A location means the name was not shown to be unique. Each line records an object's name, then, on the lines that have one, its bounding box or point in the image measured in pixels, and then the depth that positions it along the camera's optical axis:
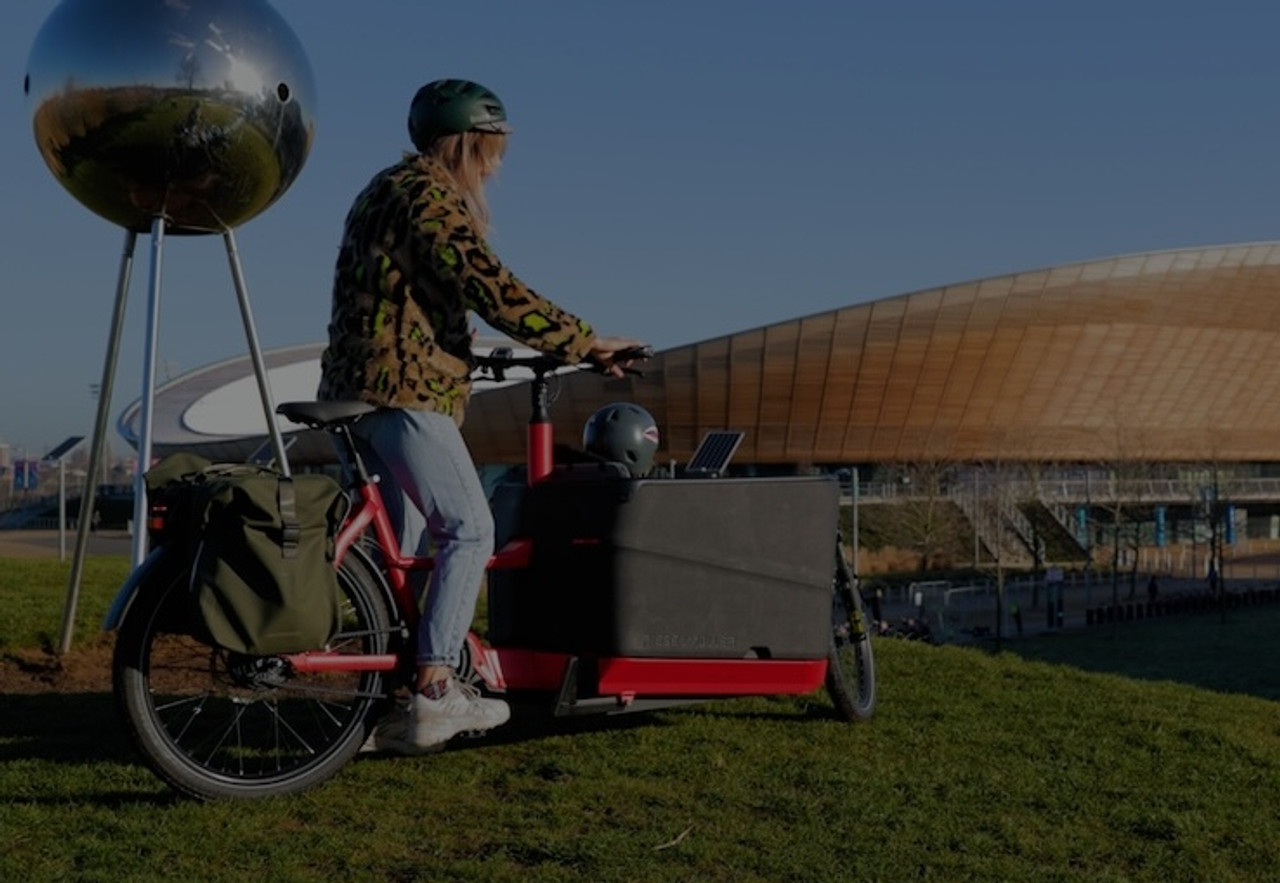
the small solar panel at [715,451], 7.53
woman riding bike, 4.08
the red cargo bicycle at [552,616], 3.87
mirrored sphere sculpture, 6.84
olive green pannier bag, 3.60
